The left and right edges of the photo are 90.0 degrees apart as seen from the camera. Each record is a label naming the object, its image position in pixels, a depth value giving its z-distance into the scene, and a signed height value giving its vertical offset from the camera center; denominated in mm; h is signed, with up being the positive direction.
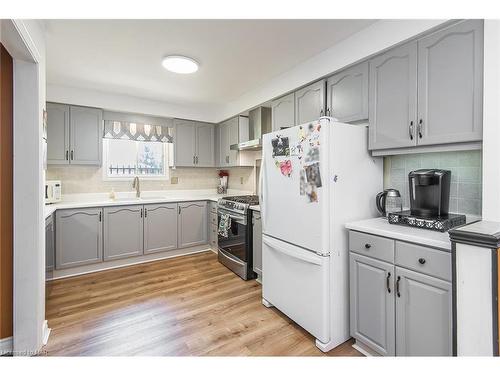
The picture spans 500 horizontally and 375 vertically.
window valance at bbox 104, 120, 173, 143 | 3549 +829
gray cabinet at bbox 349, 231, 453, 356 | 1276 -631
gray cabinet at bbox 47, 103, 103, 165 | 3074 +660
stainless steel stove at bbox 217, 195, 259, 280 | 2844 -609
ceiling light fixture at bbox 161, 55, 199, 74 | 2348 +1198
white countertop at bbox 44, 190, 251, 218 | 2968 -170
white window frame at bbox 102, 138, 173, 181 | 3622 +323
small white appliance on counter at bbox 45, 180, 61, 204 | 2928 -63
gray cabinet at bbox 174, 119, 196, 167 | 3961 +700
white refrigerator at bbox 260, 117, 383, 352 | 1680 -170
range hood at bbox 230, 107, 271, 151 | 3314 +830
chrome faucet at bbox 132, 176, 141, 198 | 3814 +6
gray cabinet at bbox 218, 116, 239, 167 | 3801 +735
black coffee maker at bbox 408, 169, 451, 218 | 1604 -25
